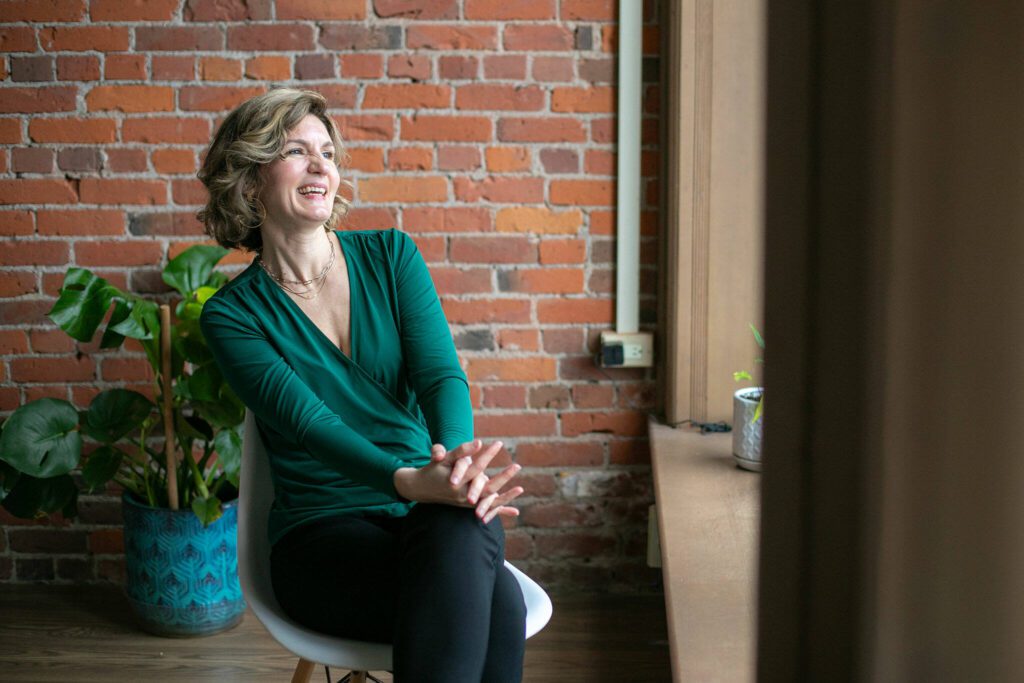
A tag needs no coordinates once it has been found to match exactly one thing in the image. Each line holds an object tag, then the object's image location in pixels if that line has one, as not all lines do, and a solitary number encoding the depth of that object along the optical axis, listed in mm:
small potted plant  2230
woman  1534
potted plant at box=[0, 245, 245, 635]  2531
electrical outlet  2803
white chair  1602
